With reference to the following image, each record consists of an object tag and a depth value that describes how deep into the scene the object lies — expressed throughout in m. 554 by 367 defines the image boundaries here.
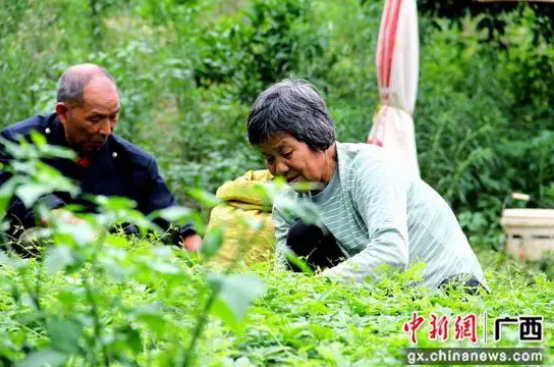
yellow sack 7.52
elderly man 8.82
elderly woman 6.28
